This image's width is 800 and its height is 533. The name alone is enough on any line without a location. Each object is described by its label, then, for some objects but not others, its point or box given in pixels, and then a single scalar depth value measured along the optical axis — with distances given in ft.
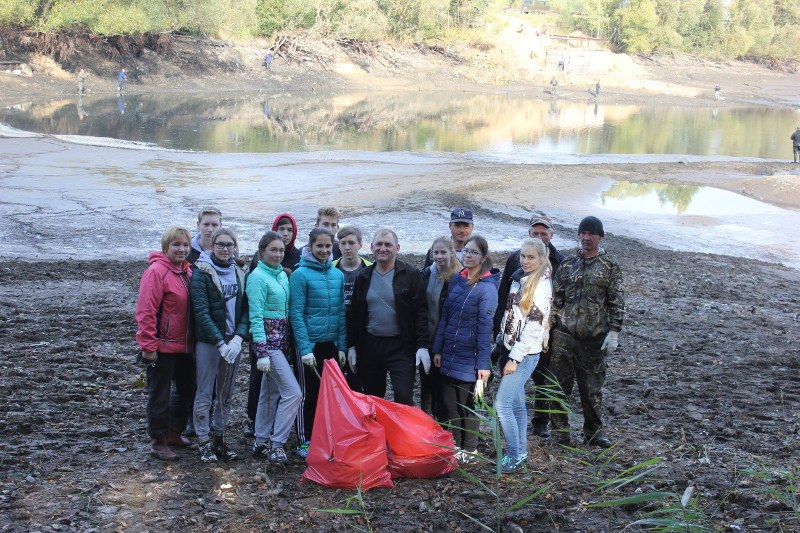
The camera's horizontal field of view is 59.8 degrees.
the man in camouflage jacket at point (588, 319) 16.58
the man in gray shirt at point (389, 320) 15.92
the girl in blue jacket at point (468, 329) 15.46
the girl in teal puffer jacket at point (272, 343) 15.48
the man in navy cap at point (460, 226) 18.13
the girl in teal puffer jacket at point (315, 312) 15.76
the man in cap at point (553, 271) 17.66
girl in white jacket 15.10
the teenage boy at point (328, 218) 20.20
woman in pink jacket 14.98
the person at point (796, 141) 88.04
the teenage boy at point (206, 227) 18.52
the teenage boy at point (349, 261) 16.76
